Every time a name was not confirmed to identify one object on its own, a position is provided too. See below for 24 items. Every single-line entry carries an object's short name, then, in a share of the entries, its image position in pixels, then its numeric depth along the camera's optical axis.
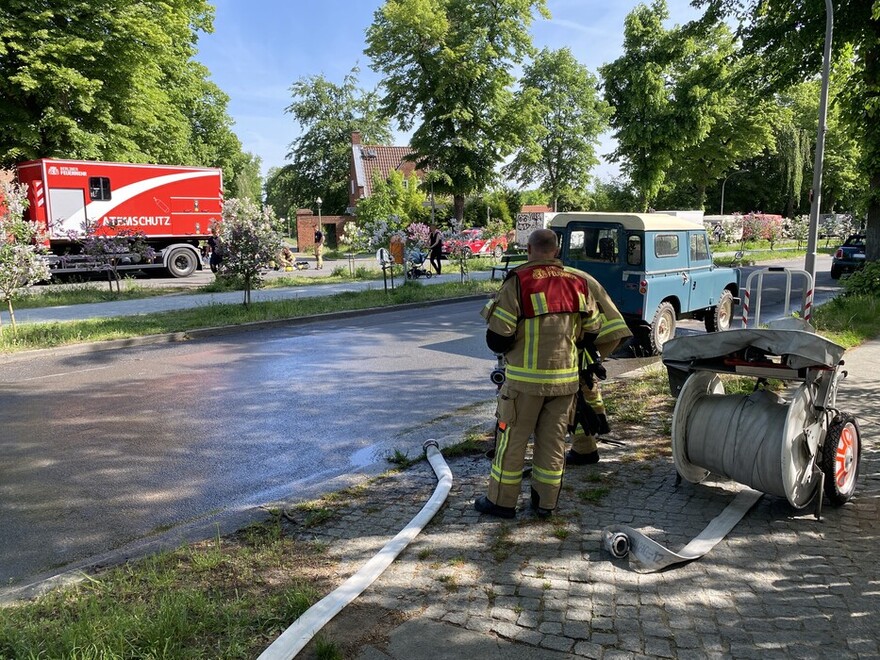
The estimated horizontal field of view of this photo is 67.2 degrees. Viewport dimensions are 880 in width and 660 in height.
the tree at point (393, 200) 41.97
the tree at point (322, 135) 68.19
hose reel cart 3.88
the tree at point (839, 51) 13.06
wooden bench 15.99
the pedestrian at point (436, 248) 22.89
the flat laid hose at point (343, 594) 2.73
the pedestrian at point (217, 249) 13.83
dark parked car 21.52
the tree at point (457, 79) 30.45
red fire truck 21.20
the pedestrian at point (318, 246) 27.69
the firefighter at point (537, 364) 4.00
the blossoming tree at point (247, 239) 13.59
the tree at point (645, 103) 33.19
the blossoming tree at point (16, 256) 10.64
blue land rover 9.53
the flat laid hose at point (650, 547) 3.43
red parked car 30.53
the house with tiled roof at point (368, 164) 58.84
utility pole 11.26
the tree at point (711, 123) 32.38
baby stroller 20.25
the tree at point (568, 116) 57.12
